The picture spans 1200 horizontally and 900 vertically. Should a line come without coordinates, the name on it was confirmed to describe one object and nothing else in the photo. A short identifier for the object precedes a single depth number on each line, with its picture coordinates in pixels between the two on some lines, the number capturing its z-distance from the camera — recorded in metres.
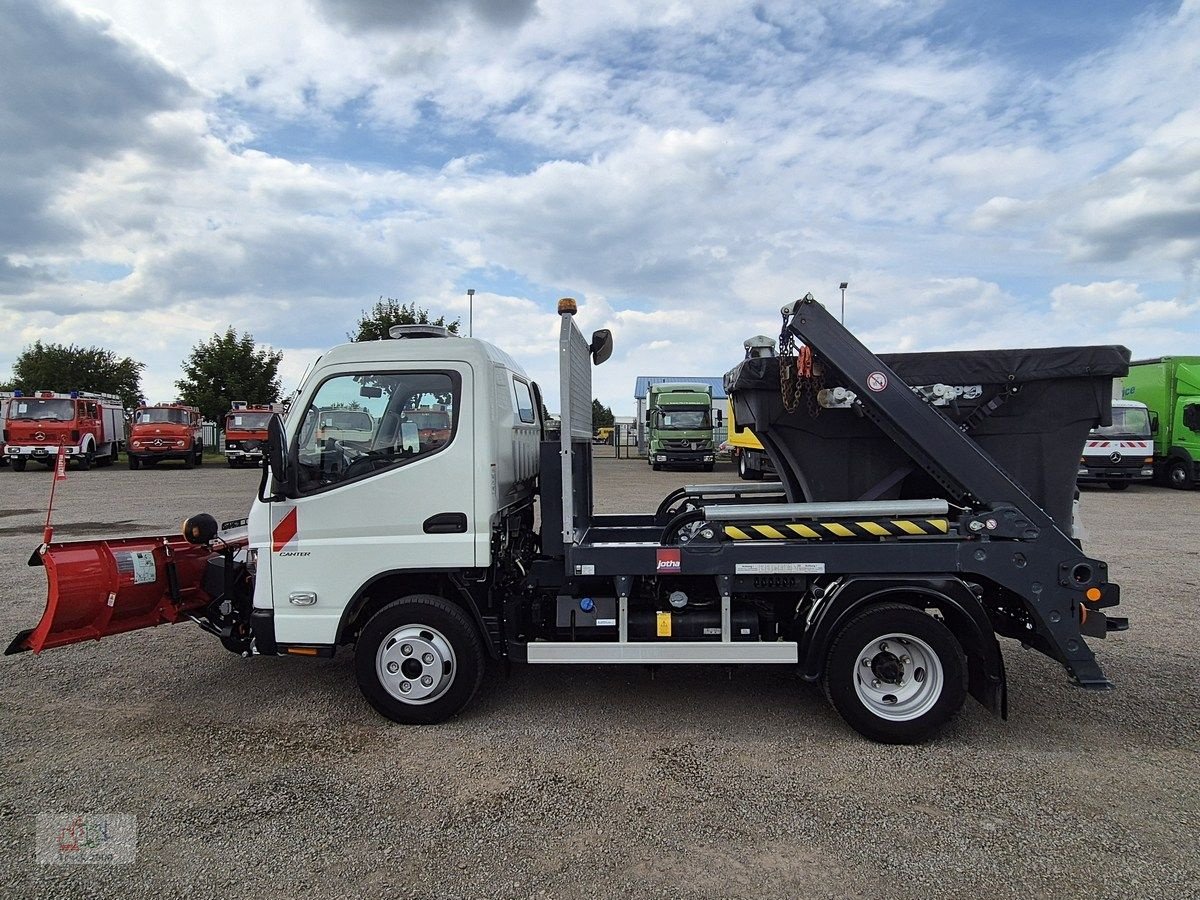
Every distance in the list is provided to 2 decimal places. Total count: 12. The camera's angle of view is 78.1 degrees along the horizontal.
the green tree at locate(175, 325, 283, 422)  41.62
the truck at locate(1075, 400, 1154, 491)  18.38
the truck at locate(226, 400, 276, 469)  28.61
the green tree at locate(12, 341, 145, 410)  53.31
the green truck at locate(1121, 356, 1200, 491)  18.84
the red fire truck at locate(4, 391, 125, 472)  24.81
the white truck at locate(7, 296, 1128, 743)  4.15
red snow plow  4.35
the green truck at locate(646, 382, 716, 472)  25.94
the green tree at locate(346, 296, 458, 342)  26.74
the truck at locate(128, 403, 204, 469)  27.02
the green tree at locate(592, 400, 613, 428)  87.21
